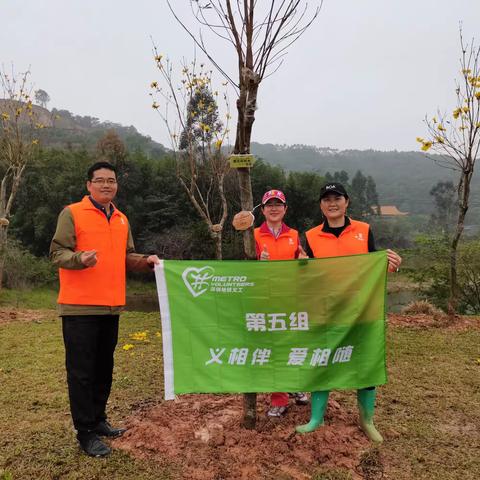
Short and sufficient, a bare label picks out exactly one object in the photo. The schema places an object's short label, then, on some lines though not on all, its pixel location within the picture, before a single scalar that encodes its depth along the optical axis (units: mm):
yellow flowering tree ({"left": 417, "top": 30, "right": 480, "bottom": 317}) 7383
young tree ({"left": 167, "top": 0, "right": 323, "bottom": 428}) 3320
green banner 3340
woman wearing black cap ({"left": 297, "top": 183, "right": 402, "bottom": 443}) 3543
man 3248
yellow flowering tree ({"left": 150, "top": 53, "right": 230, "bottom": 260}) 9450
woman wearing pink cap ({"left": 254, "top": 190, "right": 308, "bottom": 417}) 3842
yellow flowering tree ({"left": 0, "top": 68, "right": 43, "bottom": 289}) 10023
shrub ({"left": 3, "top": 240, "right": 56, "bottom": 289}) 19609
